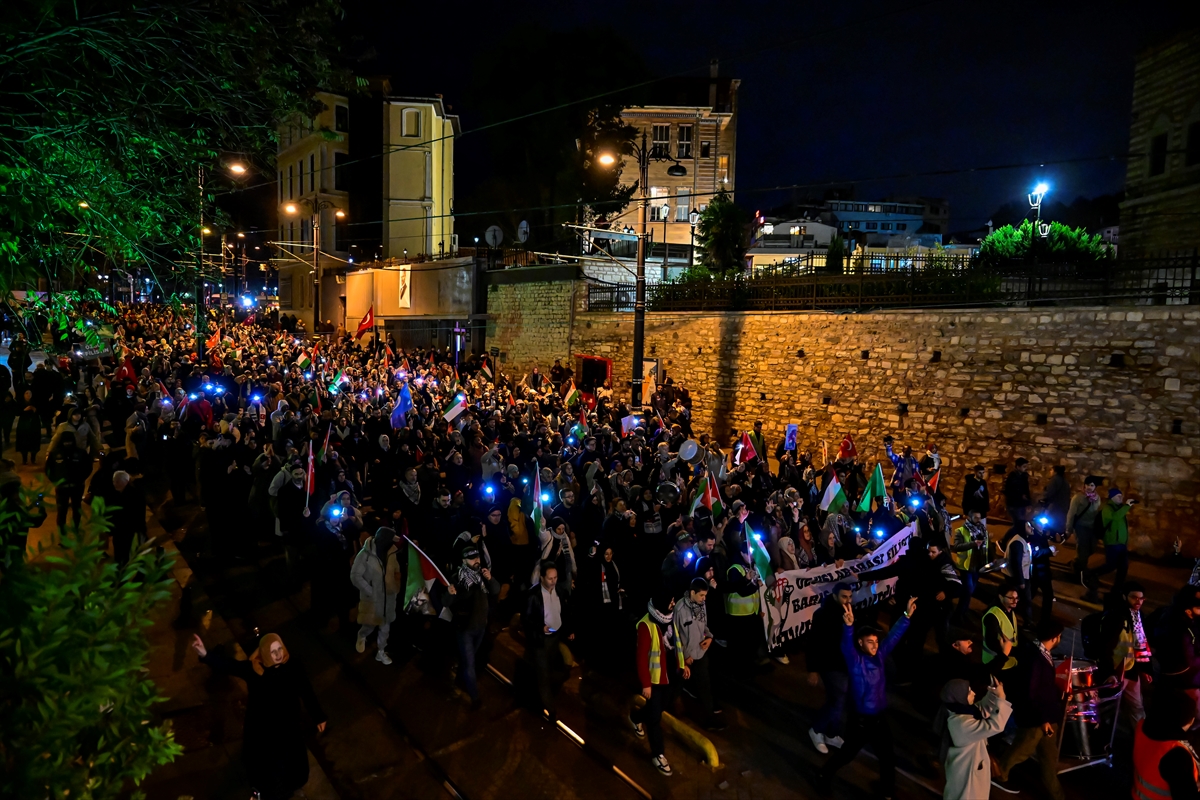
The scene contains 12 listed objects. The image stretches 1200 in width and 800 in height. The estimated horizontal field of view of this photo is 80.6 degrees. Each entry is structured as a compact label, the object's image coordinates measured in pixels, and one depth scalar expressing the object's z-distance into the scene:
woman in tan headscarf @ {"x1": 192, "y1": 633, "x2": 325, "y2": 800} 4.58
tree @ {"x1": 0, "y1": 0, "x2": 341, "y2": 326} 4.90
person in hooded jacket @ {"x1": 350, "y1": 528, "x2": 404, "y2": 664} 6.98
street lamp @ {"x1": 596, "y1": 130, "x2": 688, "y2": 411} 16.52
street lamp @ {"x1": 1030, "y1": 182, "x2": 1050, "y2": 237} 25.39
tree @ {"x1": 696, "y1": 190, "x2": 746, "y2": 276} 26.38
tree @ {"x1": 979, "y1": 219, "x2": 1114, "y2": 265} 24.50
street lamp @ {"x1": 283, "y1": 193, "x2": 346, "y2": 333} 41.59
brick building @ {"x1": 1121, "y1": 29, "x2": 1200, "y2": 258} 19.12
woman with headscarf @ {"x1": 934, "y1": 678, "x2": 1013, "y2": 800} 4.52
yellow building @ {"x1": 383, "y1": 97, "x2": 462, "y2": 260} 39.38
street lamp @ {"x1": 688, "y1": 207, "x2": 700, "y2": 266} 32.79
